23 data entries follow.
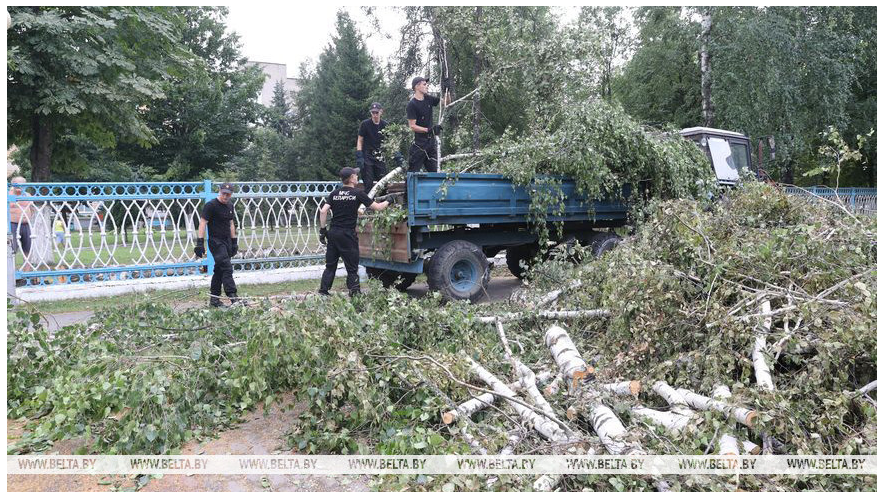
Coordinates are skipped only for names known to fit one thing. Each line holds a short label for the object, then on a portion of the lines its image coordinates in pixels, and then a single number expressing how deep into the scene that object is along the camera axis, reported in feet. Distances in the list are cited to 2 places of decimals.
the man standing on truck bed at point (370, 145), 27.76
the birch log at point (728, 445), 9.99
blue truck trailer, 23.68
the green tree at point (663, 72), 69.87
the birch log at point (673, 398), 11.45
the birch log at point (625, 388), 12.15
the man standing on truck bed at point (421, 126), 26.76
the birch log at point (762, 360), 11.45
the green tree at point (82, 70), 34.40
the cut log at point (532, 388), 11.70
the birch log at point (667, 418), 10.89
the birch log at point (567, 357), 12.90
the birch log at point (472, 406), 11.43
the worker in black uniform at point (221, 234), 24.22
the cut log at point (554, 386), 12.75
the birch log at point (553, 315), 16.80
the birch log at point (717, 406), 10.43
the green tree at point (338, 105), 88.63
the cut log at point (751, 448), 10.11
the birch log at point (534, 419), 10.77
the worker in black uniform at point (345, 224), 23.30
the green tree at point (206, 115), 71.92
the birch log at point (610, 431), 10.00
